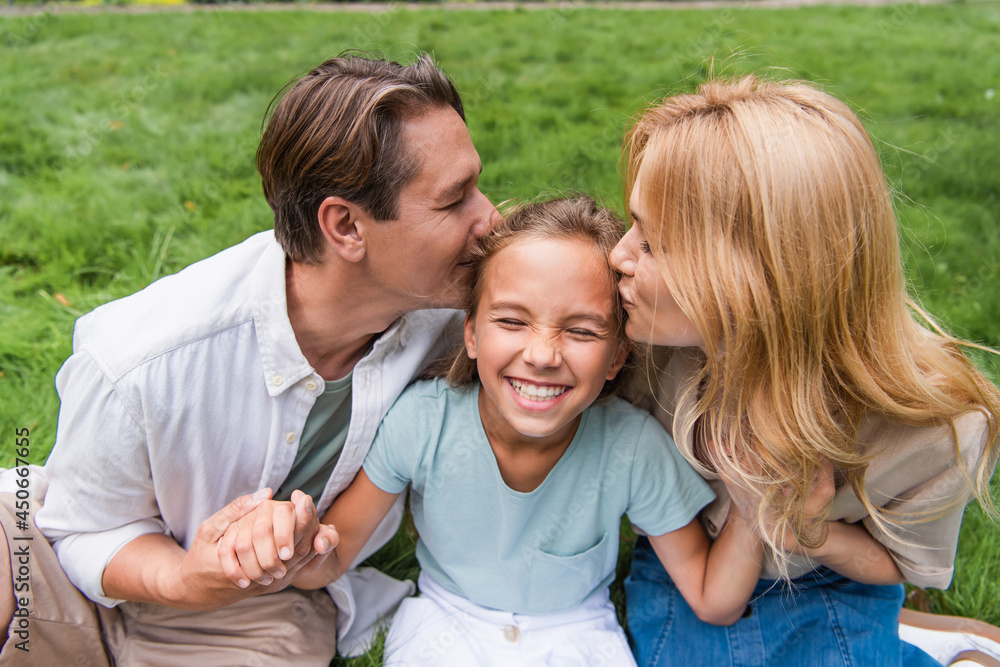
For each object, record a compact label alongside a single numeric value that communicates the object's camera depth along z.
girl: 1.26
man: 1.23
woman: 1.12
